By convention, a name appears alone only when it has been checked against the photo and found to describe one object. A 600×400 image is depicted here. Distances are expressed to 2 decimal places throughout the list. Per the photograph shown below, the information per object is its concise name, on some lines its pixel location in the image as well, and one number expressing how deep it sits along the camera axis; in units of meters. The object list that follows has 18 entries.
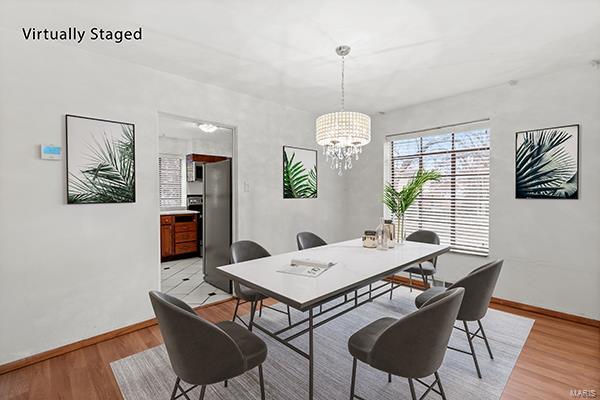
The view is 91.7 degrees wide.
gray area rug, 1.94
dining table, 1.62
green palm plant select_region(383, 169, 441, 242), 3.13
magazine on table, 1.99
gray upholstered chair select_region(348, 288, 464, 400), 1.35
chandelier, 2.47
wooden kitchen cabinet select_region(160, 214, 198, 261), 5.45
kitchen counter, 5.54
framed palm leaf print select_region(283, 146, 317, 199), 4.18
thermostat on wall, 2.33
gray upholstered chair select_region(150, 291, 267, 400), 1.29
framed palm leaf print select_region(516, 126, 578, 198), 2.98
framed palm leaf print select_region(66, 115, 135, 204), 2.46
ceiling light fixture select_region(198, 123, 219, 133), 4.52
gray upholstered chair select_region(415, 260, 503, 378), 1.92
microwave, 6.37
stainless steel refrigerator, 3.79
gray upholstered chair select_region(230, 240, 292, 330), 2.45
